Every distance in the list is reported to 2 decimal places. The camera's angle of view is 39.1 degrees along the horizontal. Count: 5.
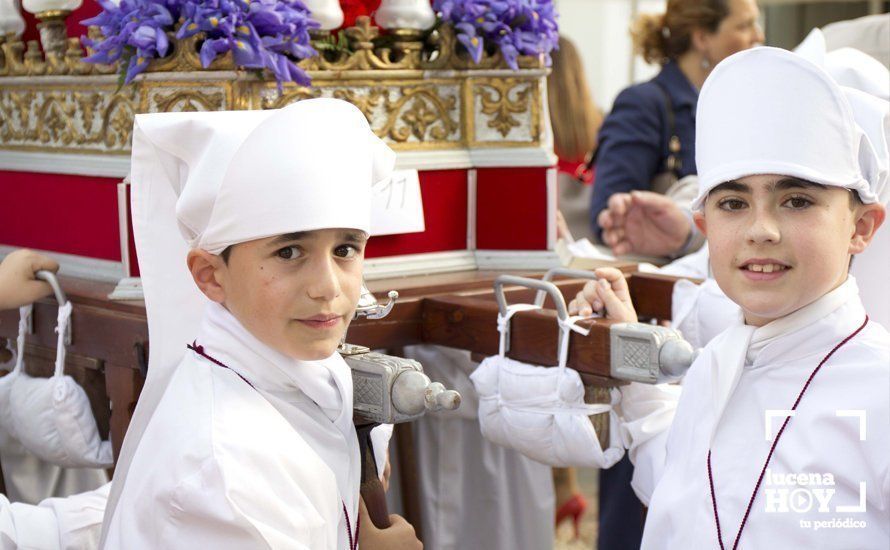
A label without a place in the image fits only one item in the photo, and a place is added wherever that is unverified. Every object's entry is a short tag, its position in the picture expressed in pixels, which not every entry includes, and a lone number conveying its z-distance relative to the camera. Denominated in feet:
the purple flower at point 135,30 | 7.38
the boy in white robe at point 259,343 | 5.12
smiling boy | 5.24
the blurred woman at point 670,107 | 12.32
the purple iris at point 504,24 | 8.50
